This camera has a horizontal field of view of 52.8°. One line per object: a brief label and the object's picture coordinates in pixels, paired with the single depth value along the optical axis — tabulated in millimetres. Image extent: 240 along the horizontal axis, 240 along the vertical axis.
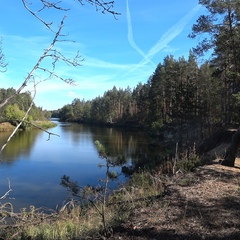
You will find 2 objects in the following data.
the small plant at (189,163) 8226
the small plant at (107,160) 3562
